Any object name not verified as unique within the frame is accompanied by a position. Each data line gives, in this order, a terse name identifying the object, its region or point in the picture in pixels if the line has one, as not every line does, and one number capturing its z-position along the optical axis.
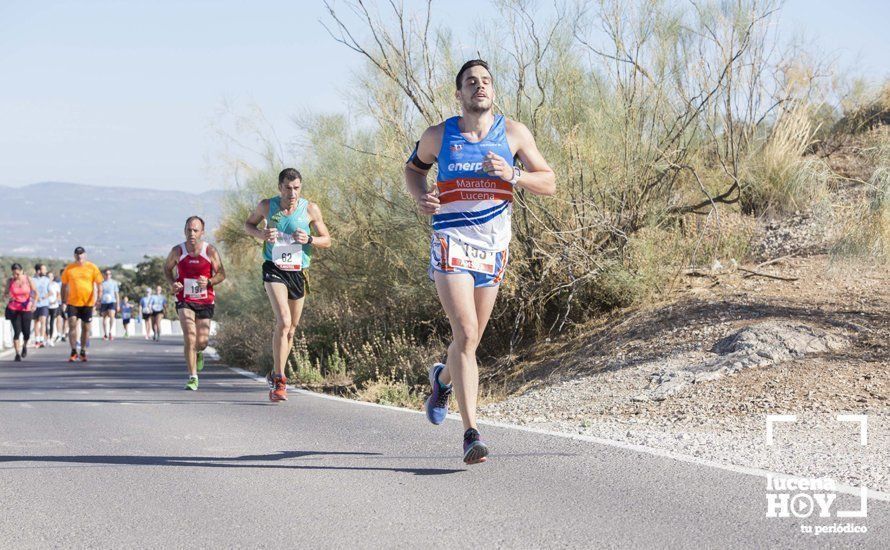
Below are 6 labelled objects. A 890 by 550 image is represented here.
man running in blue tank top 6.59
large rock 9.86
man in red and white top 12.71
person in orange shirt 19.97
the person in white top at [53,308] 28.27
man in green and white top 10.84
